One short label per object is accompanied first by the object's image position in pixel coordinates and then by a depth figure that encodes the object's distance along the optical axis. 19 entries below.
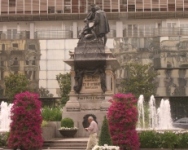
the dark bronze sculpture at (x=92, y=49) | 30.81
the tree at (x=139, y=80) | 66.12
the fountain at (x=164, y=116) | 36.12
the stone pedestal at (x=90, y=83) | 30.70
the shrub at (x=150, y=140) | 25.84
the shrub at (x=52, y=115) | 33.19
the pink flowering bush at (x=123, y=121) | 23.48
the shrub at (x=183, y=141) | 25.59
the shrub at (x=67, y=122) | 29.74
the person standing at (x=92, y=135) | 22.73
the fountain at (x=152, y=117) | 36.28
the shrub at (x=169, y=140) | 25.64
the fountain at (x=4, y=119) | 35.54
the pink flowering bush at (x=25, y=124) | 23.98
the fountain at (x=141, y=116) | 35.62
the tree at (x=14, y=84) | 67.38
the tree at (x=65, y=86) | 65.25
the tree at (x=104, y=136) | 20.38
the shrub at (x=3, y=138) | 26.97
